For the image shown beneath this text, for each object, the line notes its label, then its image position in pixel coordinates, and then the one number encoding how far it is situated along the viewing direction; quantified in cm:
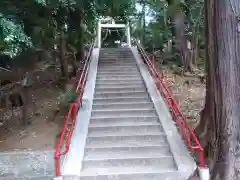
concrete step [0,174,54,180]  367
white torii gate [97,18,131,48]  1120
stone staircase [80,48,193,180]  333
